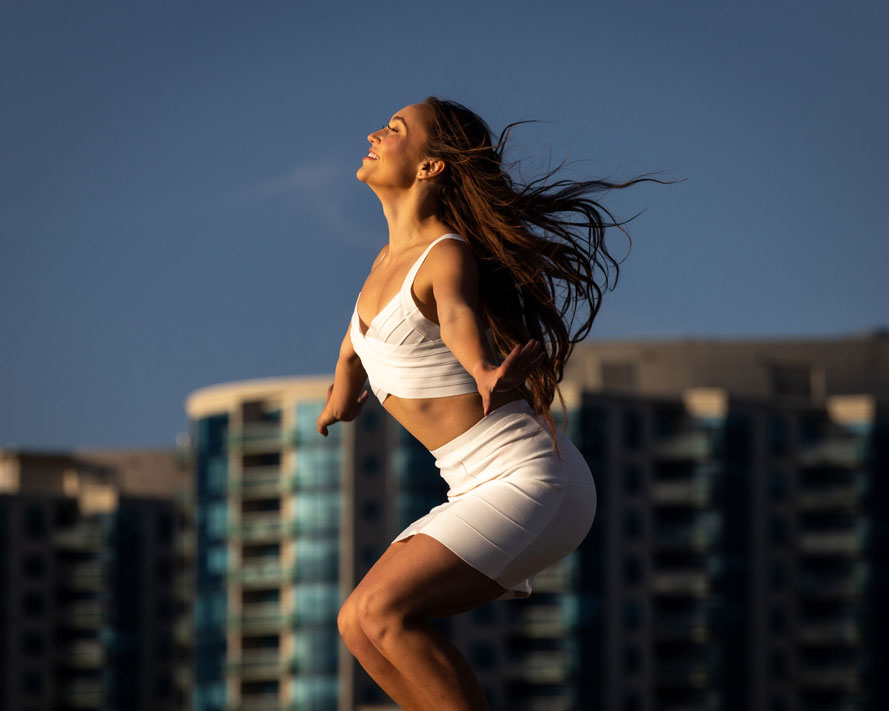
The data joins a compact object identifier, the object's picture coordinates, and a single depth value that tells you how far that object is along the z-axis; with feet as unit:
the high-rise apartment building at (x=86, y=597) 375.86
